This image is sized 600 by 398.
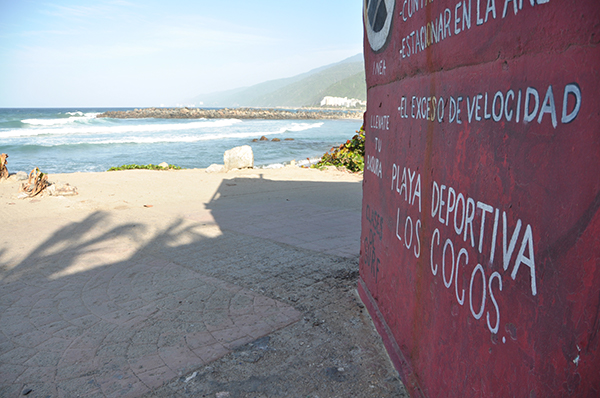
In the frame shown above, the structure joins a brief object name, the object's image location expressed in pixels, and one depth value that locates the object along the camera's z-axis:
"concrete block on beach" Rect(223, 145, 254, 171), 13.23
